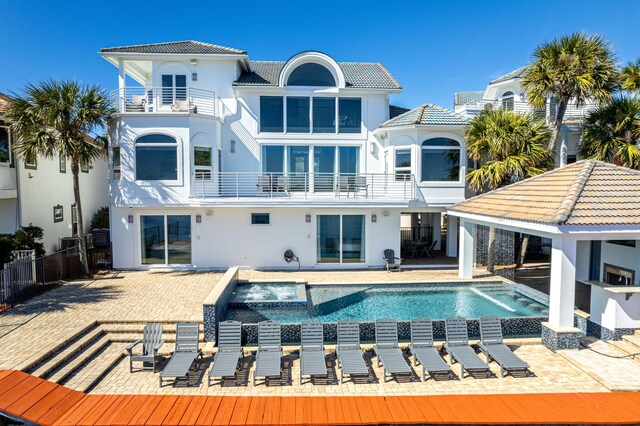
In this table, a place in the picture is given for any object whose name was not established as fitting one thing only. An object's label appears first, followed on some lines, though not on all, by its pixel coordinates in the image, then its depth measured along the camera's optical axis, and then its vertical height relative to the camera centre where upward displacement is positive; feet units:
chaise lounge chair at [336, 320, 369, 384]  29.96 -13.36
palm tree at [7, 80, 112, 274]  52.90 +10.69
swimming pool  42.75 -13.17
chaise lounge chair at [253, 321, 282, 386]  29.72 -13.41
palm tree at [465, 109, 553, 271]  56.59 +7.23
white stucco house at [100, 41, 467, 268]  60.75 +5.88
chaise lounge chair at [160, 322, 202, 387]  29.50 -13.36
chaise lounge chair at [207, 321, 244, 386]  29.63 -13.37
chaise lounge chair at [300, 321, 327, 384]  29.91 -13.37
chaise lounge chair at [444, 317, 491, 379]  30.63 -13.33
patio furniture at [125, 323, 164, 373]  31.24 -12.90
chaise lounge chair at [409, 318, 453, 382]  30.42 -13.40
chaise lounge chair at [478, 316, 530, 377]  30.61 -13.24
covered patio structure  34.50 -2.79
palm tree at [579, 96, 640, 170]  55.47 +9.31
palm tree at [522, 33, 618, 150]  53.36 +17.65
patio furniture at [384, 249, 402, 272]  63.98 -10.92
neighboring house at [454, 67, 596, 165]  69.21 +16.13
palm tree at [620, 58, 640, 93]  53.83 +16.63
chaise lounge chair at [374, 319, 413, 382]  30.18 -13.36
